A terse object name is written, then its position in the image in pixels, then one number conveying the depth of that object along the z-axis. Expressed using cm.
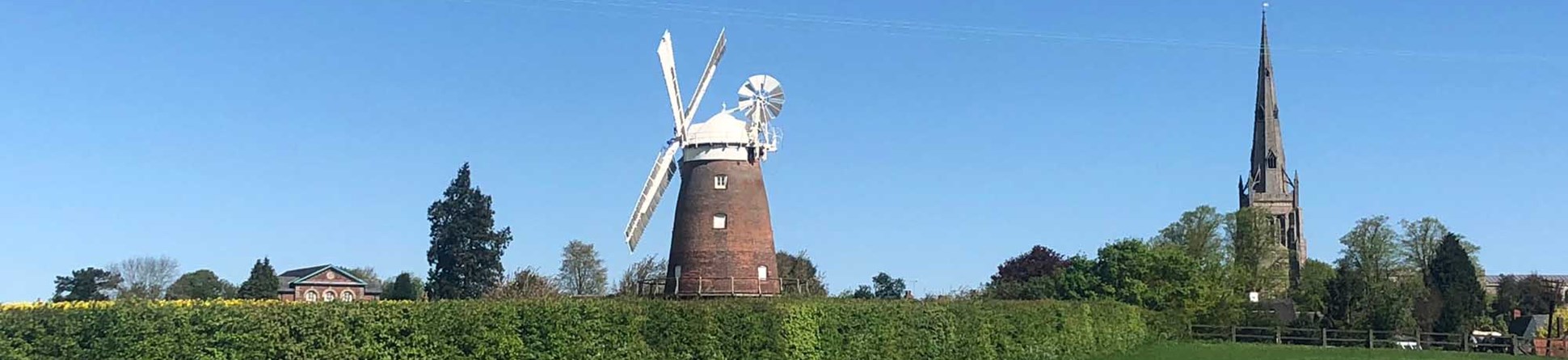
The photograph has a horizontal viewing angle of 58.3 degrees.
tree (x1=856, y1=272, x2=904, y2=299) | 10045
